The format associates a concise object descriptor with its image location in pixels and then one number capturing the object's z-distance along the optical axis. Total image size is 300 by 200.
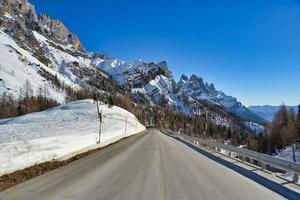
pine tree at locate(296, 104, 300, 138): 53.94
